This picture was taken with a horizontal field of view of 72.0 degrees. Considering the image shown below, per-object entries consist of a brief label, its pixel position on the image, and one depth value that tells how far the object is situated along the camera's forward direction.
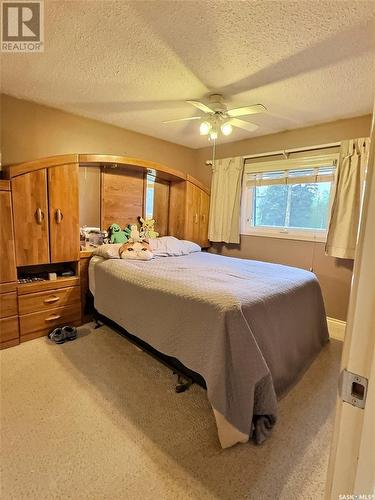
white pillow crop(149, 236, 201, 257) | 3.22
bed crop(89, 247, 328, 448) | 1.47
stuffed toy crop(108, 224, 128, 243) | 3.26
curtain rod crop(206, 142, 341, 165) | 2.91
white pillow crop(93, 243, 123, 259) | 2.78
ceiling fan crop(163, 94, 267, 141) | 2.25
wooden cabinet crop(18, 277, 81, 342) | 2.50
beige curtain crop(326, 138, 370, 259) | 2.68
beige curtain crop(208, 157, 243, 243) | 3.76
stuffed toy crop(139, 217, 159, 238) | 3.66
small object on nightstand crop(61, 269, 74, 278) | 2.86
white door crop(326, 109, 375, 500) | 0.47
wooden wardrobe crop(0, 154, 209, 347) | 2.37
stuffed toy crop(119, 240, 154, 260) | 2.82
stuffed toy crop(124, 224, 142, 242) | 3.43
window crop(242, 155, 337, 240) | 3.08
